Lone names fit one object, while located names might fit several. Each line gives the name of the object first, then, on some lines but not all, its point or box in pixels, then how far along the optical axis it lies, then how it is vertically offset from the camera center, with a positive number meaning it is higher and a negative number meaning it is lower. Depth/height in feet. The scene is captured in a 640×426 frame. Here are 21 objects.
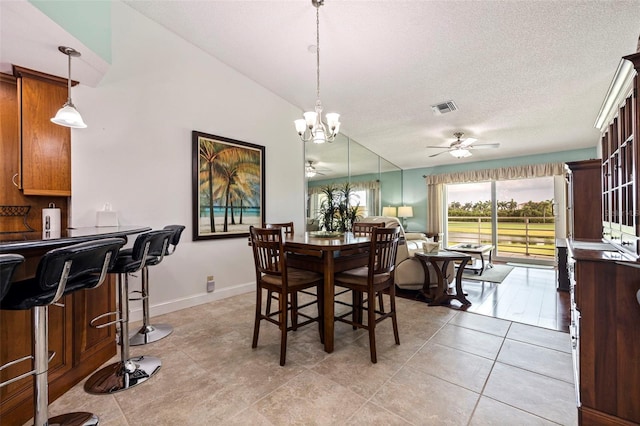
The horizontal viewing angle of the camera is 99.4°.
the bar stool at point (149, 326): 7.68 -3.42
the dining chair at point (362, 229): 11.12 -0.65
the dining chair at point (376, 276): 6.72 -1.69
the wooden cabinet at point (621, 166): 5.11 +1.29
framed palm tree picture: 10.88 +1.23
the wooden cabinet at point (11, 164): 7.35 +1.44
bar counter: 4.53 -2.36
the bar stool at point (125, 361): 5.80 -3.42
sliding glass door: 20.90 -0.39
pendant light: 6.57 +2.49
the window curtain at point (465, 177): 20.17 +2.91
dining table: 6.99 -1.27
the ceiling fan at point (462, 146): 16.63 +4.14
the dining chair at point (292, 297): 7.73 -2.47
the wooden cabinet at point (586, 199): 10.94 +0.50
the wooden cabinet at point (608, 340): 4.32 -2.13
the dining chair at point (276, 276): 6.67 -1.71
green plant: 15.47 +0.16
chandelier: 8.75 +2.98
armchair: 12.12 -2.63
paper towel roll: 7.39 -0.07
